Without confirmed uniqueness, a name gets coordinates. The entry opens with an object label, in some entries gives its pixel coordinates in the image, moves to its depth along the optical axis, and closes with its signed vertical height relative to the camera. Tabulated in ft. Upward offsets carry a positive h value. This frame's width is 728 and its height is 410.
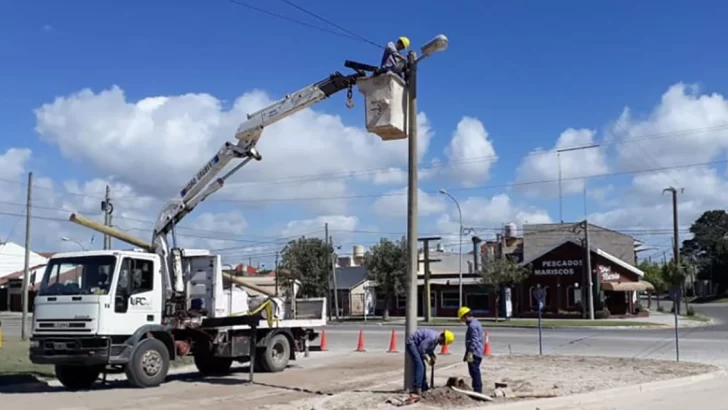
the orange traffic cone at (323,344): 90.07 -5.81
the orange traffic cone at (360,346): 88.79 -6.04
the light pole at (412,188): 46.62 +6.17
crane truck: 51.96 -1.17
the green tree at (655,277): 248.18 +5.02
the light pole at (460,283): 184.34 +2.07
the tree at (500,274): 180.96 +4.28
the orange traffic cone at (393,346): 86.95 -5.90
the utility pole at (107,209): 142.31 +14.68
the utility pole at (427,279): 176.66 +2.79
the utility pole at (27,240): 111.96 +7.28
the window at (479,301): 203.31 -2.24
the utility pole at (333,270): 211.00 +5.79
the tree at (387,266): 201.05 +6.48
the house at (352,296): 240.94 -1.23
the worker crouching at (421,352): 43.93 -3.26
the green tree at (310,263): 218.18 +7.83
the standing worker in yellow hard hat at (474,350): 43.68 -3.11
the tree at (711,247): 357.20 +24.62
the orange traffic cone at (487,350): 81.38 -5.91
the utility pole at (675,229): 196.75 +15.51
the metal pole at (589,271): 176.65 +4.83
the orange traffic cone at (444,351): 82.17 -6.02
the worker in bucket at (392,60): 47.26 +13.62
